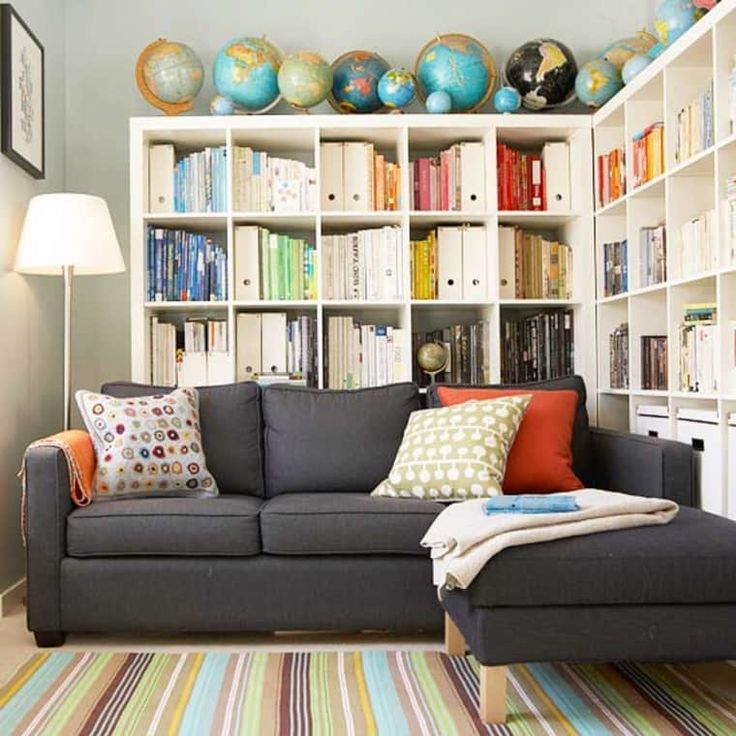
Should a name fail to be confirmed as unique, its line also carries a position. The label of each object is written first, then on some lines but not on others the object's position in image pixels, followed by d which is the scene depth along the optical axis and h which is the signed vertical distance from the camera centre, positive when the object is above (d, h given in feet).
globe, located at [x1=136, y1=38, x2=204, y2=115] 14.53 +4.00
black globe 14.64 +4.01
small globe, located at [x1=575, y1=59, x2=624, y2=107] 14.37 +3.78
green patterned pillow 11.32 -0.90
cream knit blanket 8.35 -1.28
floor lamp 12.92 +1.60
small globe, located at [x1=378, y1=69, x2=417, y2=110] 14.29 +3.71
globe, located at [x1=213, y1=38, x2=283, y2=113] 14.48 +4.00
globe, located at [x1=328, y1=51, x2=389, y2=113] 14.70 +3.91
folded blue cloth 9.04 -1.15
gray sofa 10.78 -1.91
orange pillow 12.08 -0.91
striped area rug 8.36 -2.74
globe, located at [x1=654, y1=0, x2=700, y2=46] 11.81 +3.82
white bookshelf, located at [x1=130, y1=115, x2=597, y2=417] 14.47 +2.11
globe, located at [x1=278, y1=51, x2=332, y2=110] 14.14 +3.81
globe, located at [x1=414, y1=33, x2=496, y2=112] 14.62 +4.03
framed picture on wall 12.66 +3.43
